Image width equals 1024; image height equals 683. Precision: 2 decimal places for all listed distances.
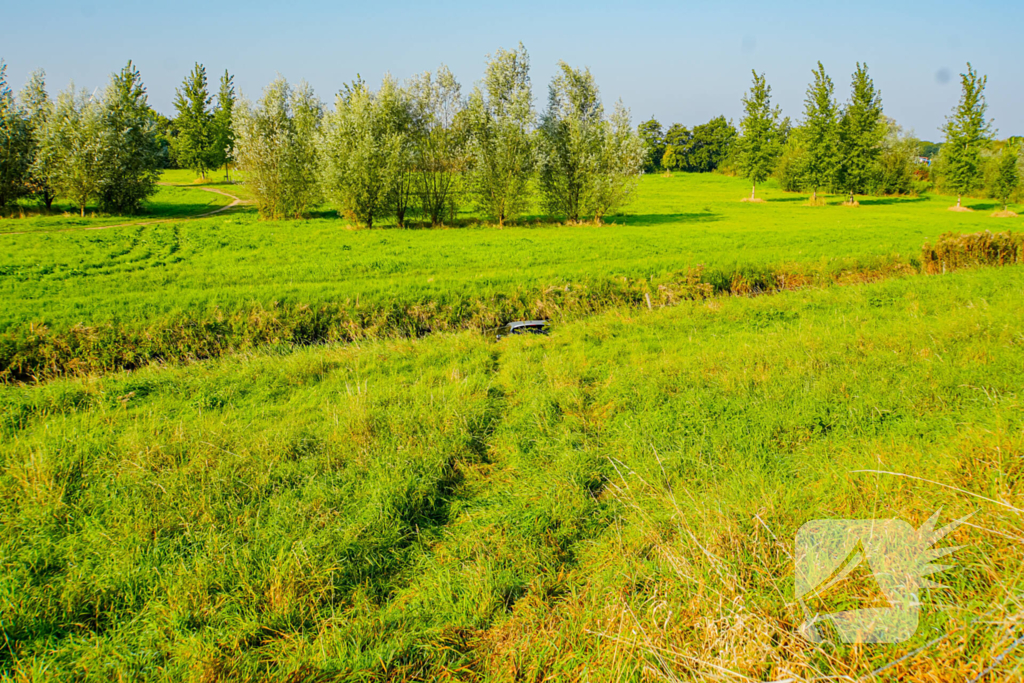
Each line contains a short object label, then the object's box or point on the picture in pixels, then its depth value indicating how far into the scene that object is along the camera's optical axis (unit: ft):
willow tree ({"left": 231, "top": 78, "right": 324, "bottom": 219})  119.75
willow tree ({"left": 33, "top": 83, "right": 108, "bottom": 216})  114.73
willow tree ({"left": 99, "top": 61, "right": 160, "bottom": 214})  120.47
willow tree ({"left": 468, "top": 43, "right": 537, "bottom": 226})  108.68
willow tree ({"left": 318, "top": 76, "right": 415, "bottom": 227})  102.89
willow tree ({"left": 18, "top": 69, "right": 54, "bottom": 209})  116.88
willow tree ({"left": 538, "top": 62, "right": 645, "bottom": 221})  113.50
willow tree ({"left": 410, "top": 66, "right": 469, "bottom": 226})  108.58
